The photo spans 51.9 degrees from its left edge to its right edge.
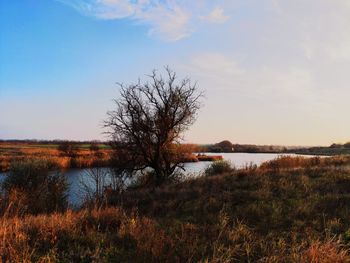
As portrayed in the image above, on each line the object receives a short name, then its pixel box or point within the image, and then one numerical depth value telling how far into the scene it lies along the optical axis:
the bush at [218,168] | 23.27
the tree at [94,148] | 61.20
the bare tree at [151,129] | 21.89
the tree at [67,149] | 52.94
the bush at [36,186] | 12.13
